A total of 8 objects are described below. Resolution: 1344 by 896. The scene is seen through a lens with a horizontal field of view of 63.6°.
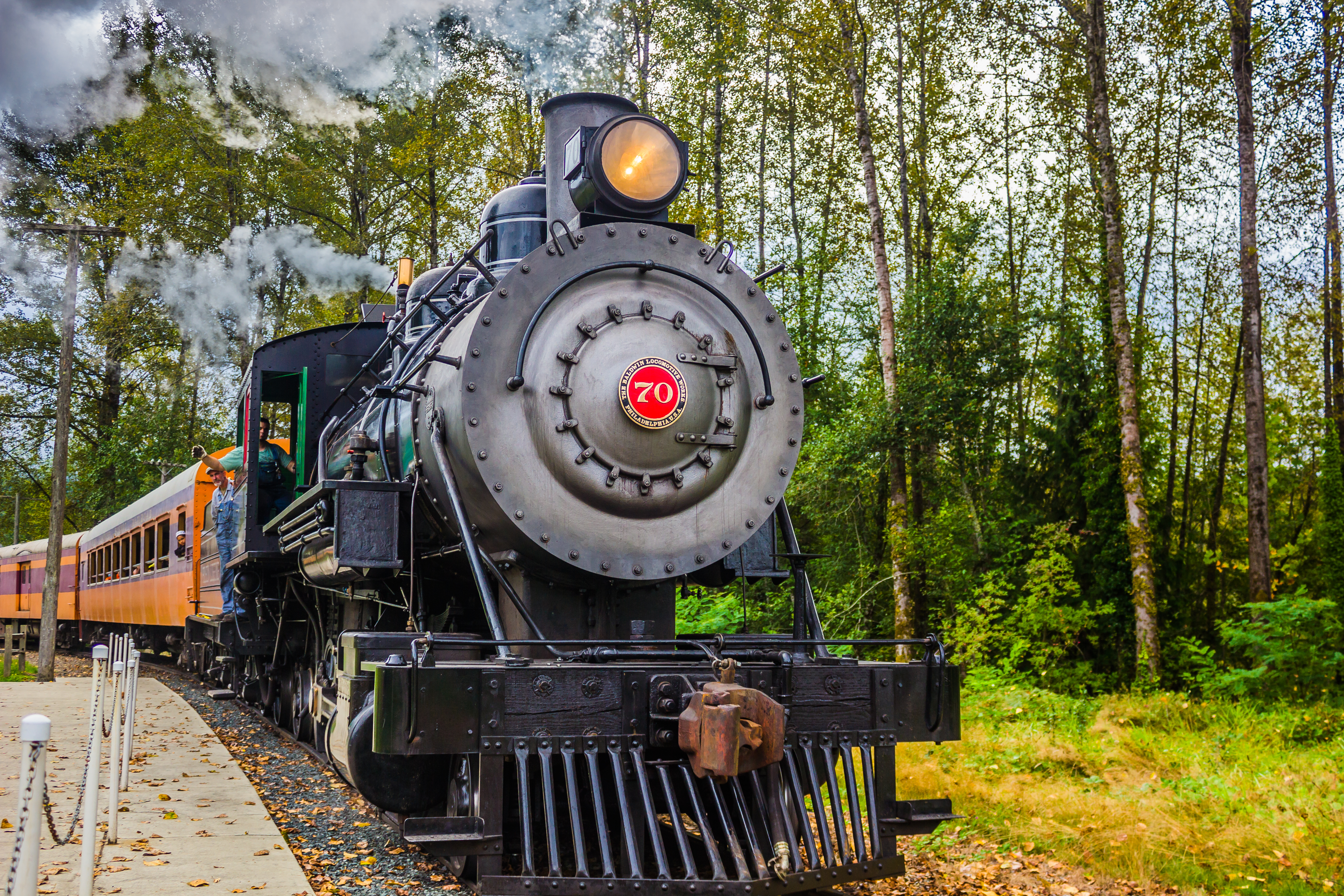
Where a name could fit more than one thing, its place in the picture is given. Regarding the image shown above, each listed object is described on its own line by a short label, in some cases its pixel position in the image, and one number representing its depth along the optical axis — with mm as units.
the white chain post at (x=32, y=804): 2562
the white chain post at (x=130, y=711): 5934
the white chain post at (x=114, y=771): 5023
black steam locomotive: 3709
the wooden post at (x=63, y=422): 15383
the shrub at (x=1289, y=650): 10398
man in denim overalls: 9273
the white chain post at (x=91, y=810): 3805
